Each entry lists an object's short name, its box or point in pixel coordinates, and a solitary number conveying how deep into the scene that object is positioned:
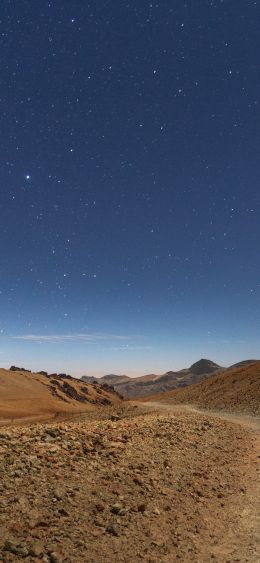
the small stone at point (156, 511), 8.60
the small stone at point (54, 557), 6.23
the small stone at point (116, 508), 8.17
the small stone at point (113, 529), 7.40
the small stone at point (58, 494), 8.07
